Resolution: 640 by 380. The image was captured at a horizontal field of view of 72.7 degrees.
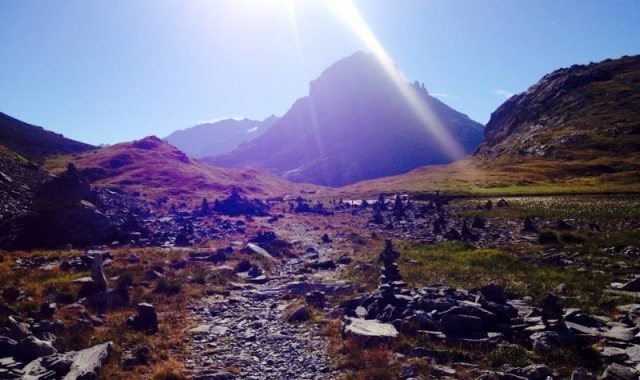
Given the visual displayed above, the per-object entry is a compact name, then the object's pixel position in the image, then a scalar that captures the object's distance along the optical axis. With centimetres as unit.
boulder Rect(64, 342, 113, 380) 1378
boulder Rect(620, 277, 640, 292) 2055
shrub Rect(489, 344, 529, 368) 1429
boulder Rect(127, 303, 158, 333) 1948
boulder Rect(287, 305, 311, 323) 2148
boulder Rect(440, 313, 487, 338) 1708
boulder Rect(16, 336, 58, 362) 1488
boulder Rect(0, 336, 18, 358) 1474
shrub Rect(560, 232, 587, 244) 3503
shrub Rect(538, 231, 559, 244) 3566
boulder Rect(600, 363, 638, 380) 1206
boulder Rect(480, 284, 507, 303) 1968
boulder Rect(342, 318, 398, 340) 1733
